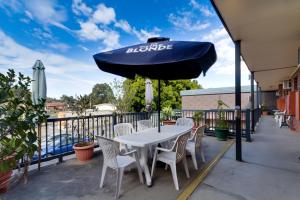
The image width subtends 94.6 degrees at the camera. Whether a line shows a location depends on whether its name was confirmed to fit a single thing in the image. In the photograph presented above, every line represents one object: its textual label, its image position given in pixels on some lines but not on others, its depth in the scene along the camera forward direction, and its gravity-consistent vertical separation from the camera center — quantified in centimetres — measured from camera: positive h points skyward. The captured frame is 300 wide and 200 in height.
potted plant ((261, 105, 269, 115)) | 1347 -93
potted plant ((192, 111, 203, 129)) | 490 -59
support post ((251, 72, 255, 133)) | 537 -23
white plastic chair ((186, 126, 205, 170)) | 259 -84
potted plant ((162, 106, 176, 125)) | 521 -47
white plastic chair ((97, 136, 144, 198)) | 188 -84
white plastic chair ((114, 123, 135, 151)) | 289 -61
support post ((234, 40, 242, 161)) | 301 +10
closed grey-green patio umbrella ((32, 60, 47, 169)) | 260 +35
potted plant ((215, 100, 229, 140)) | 438 -83
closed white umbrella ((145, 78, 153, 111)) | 484 +23
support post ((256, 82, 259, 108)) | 930 +46
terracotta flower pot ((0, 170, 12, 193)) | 178 -106
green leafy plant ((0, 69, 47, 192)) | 105 -20
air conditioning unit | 802 +98
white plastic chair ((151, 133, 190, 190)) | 209 -86
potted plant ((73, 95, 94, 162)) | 293 -94
